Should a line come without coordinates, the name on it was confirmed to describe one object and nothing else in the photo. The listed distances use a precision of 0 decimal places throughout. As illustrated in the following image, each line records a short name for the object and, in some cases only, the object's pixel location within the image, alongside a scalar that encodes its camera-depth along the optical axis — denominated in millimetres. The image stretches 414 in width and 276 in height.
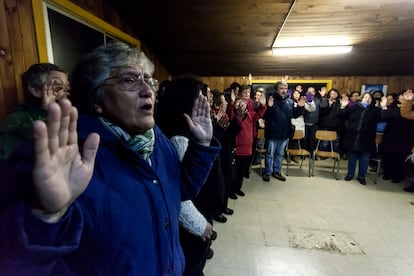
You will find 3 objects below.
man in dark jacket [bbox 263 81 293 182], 3367
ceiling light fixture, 3969
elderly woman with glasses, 377
